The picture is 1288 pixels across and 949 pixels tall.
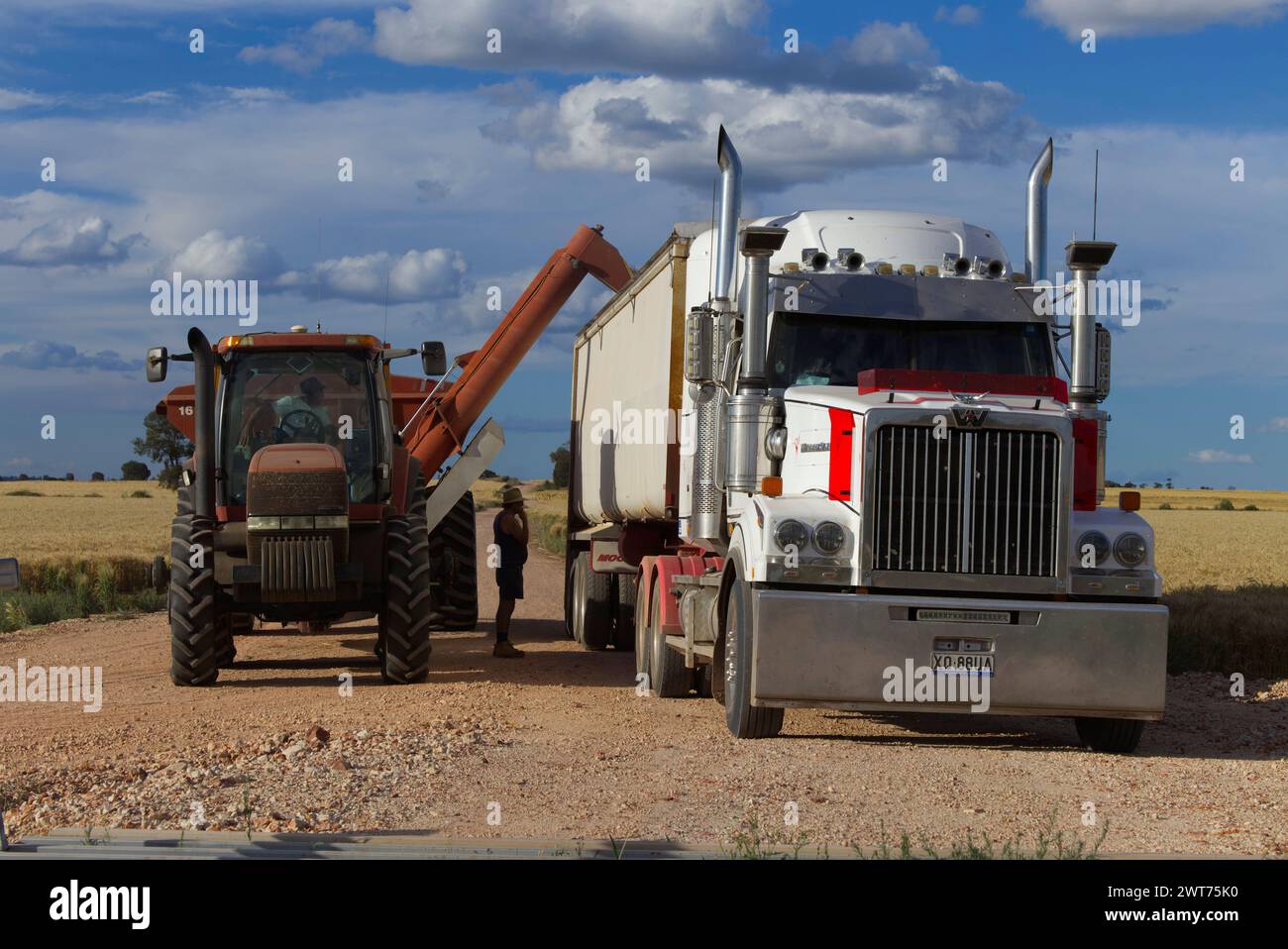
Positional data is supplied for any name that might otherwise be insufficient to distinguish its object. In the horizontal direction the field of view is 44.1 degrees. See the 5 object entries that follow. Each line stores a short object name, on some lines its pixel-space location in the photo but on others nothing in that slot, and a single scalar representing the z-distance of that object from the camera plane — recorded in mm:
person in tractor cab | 14781
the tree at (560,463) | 56656
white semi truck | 10016
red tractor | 13734
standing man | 16906
